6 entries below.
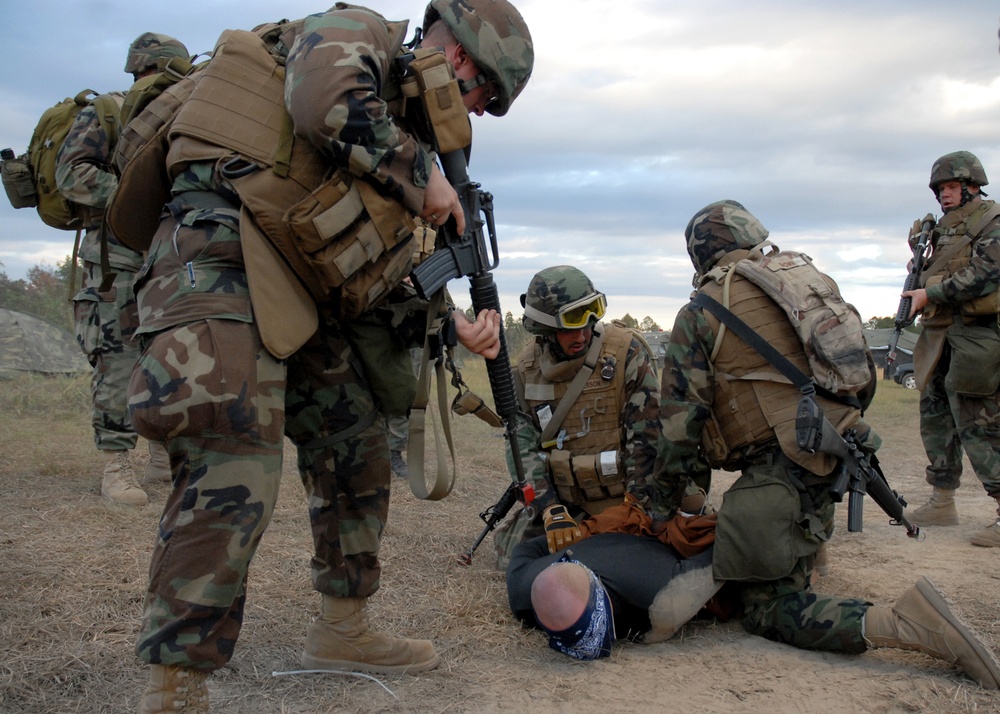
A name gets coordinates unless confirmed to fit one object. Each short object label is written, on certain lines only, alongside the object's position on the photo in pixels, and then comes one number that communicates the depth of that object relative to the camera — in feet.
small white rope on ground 9.70
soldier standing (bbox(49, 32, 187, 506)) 16.38
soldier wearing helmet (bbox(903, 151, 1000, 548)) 18.52
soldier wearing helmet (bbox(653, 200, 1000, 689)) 10.61
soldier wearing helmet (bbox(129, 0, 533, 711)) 7.23
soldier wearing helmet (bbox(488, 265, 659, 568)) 14.87
